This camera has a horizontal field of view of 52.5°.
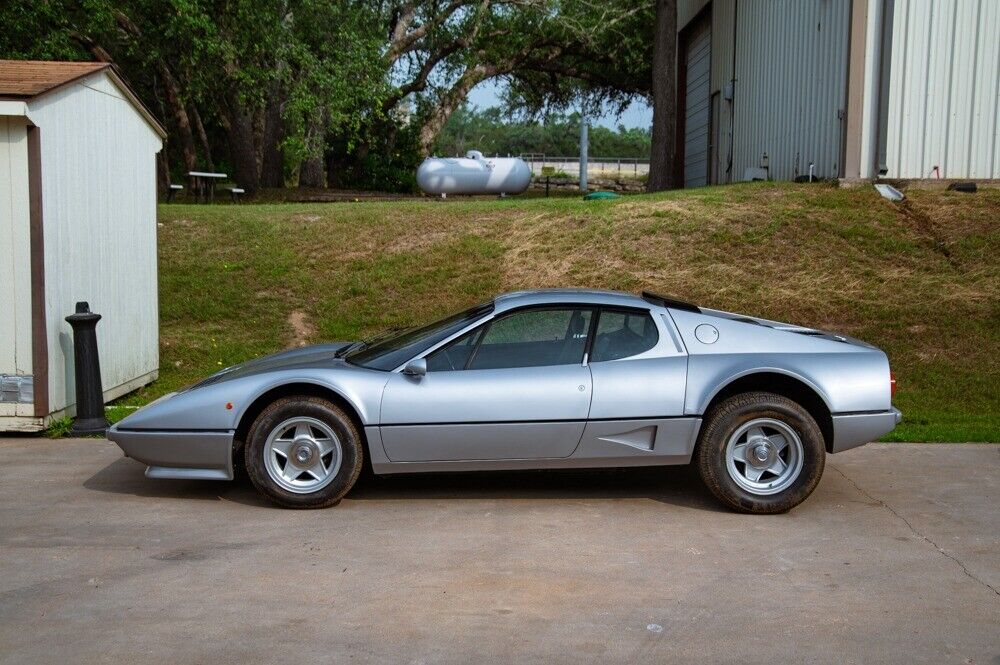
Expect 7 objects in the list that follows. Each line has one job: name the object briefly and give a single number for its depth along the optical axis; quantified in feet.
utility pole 103.60
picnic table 71.03
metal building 44.55
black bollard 26.71
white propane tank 77.82
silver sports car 19.79
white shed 26.12
